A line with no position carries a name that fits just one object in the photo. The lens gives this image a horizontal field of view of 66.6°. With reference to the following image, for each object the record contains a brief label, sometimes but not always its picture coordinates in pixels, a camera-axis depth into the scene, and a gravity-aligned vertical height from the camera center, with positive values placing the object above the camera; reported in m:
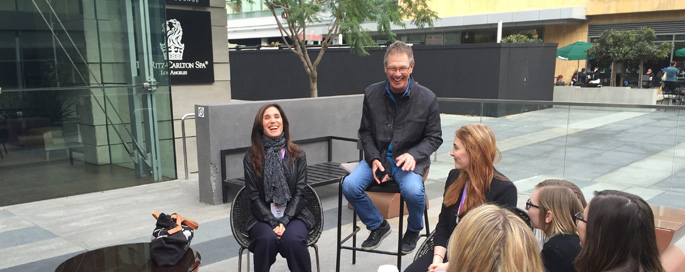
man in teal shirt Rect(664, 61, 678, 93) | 19.66 -0.80
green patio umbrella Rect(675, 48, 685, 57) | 23.04 +0.33
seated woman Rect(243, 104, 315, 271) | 3.61 -0.98
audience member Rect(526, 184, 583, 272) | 2.47 -0.82
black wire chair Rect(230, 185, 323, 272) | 3.76 -1.16
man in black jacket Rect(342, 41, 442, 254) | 3.85 -0.60
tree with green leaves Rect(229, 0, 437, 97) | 11.21 +0.99
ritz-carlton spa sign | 8.67 +0.25
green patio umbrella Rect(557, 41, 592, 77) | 23.27 +0.40
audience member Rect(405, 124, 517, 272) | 3.15 -0.75
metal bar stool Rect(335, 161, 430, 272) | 3.98 -0.98
